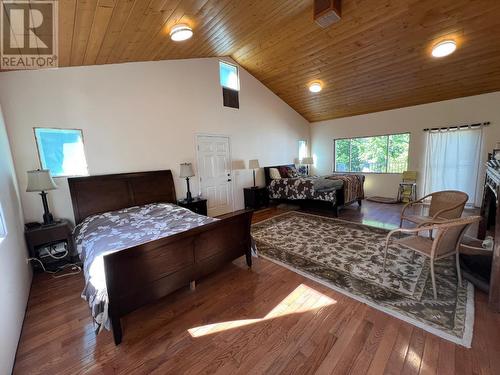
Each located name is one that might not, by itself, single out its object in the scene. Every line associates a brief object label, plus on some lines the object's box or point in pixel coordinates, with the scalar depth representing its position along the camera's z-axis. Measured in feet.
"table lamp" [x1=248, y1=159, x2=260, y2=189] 17.85
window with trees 19.25
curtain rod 15.07
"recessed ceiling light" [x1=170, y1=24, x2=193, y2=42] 9.30
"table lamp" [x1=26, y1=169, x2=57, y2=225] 8.32
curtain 15.76
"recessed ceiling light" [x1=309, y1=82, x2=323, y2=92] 16.74
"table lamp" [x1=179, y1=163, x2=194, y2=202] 13.41
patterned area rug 5.82
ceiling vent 9.55
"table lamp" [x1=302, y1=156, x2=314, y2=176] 23.09
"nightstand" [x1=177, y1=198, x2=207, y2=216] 13.43
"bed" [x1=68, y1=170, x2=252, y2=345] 5.43
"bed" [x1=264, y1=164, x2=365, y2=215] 15.25
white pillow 19.13
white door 15.46
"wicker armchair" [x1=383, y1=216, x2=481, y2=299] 6.07
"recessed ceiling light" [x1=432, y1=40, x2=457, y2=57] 10.97
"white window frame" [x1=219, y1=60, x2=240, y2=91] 16.06
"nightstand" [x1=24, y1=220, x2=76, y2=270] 8.55
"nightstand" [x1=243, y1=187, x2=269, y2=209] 17.93
